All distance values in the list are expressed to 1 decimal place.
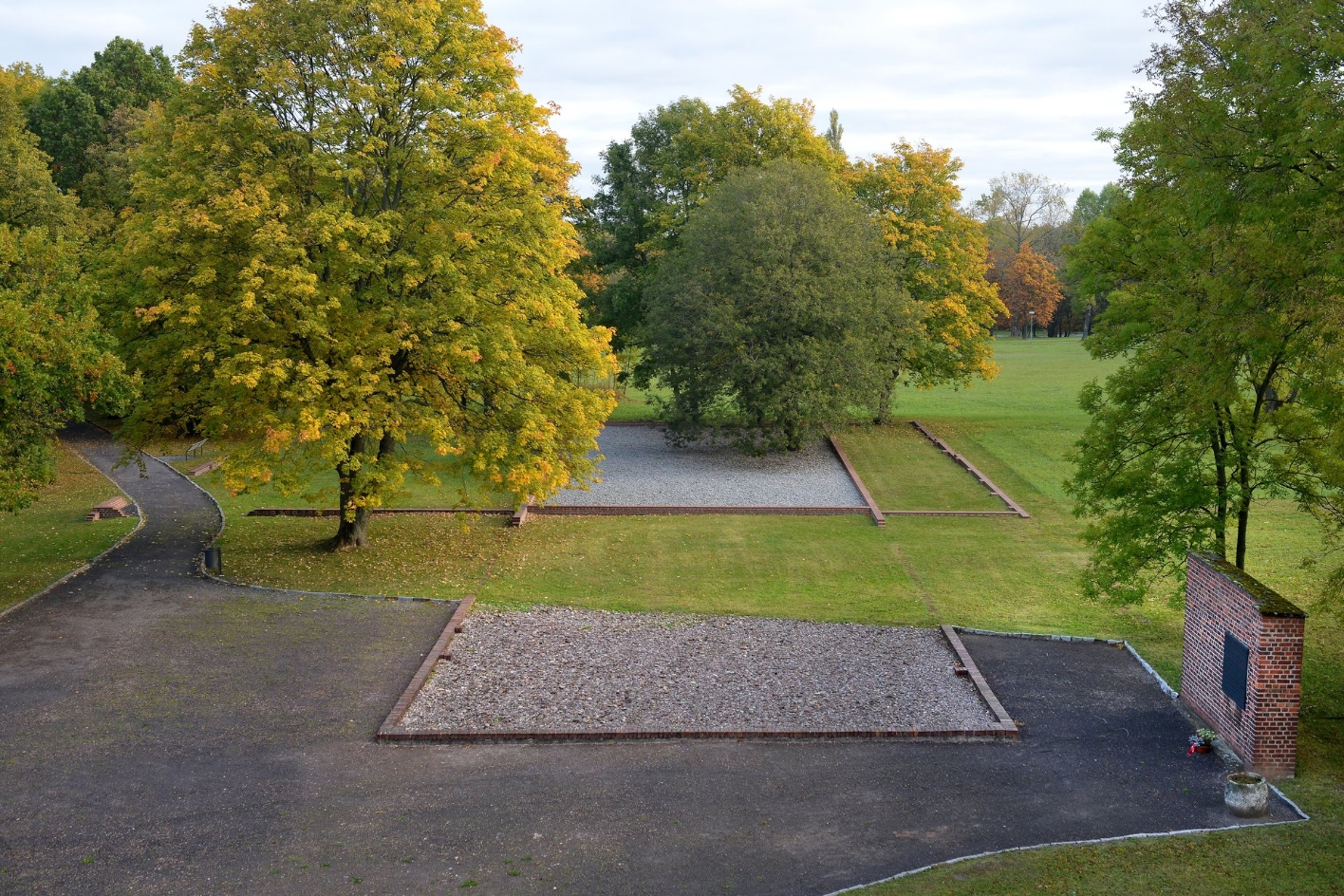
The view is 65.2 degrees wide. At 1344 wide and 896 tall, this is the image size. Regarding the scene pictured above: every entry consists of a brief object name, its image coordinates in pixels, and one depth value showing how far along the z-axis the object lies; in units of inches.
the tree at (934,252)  1588.3
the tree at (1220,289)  504.7
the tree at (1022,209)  3956.7
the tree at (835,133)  2219.5
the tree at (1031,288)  3304.6
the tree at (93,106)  1569.9
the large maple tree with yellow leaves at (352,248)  769.6
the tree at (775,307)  1294.3
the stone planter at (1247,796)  450.9
